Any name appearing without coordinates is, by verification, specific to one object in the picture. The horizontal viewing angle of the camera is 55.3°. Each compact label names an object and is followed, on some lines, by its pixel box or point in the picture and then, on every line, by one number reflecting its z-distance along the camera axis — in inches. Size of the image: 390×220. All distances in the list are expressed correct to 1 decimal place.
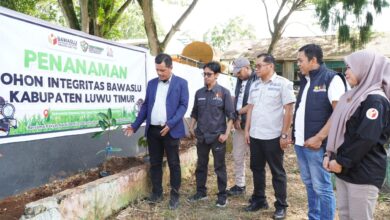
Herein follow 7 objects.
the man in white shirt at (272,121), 148.6
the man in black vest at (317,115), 124.4
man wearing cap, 189.3
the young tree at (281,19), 658.2
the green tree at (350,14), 585.0
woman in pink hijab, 92.5
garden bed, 120.1
